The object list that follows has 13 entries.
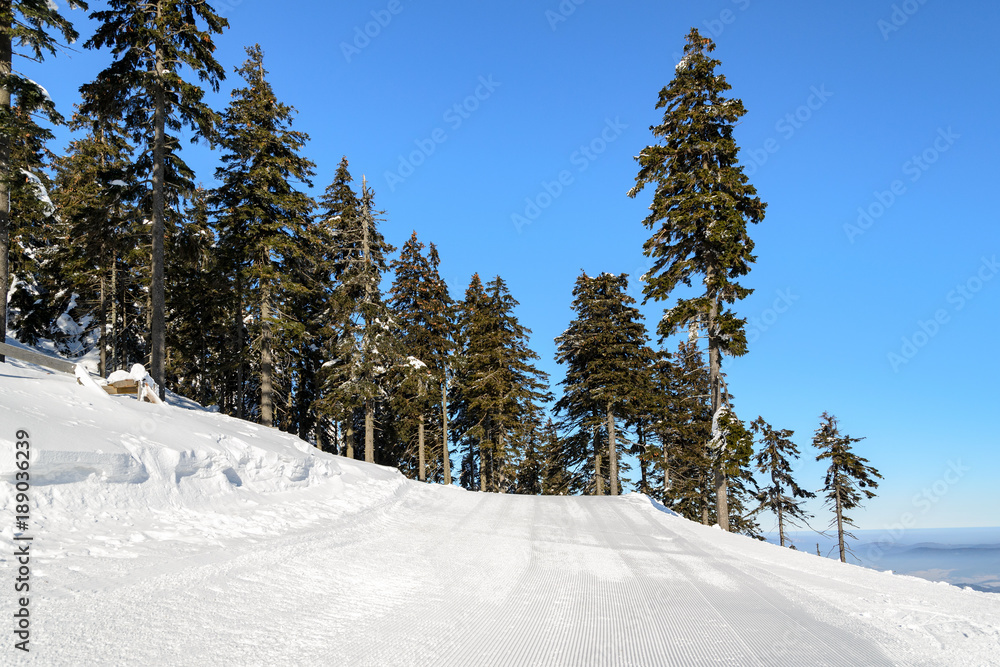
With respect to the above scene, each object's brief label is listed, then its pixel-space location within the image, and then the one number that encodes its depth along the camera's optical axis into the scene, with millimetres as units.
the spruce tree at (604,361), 25828
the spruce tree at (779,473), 29438
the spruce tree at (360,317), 24297
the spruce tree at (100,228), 17406
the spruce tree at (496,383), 29188
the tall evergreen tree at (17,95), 13773
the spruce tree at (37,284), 21781
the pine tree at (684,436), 27230
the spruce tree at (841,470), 29250
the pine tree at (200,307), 19500
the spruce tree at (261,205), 21141
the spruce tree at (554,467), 30969
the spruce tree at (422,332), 26641
